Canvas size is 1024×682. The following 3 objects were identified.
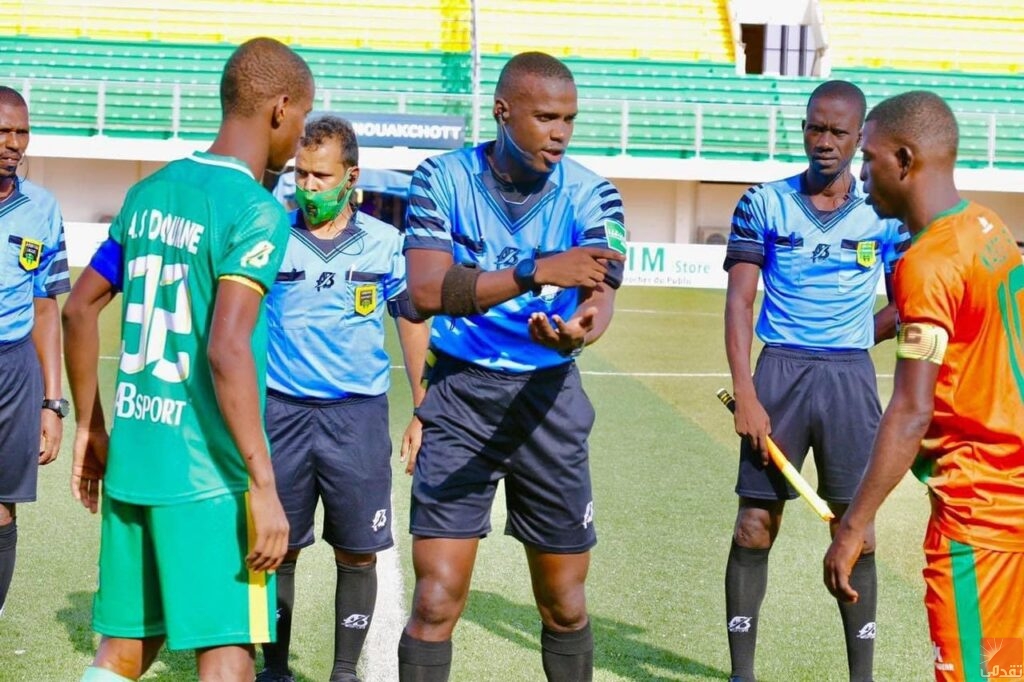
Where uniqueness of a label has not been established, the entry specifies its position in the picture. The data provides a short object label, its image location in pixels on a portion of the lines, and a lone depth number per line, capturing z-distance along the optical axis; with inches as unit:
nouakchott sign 1095.0
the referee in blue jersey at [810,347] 215.6
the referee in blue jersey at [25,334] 222.4
